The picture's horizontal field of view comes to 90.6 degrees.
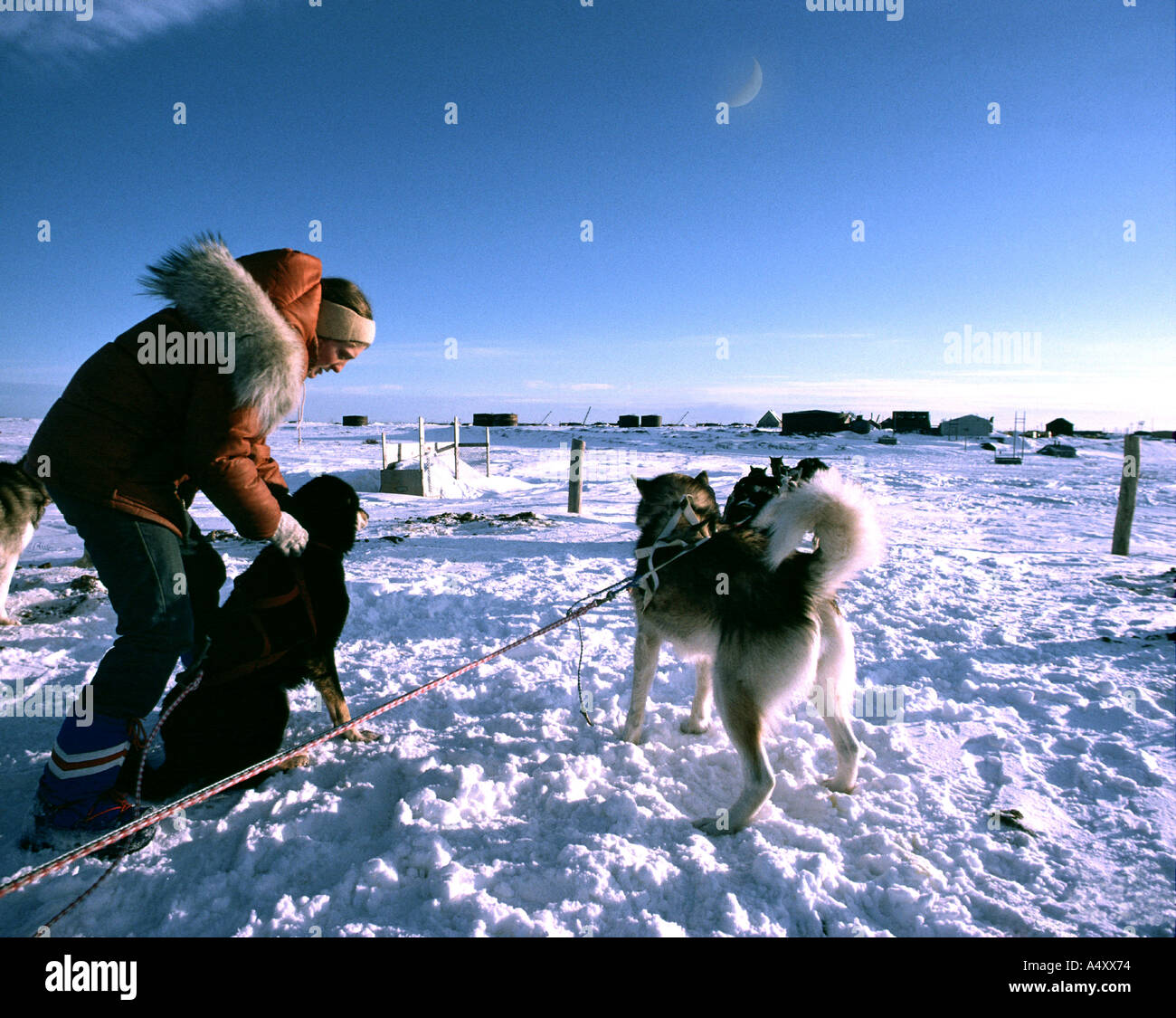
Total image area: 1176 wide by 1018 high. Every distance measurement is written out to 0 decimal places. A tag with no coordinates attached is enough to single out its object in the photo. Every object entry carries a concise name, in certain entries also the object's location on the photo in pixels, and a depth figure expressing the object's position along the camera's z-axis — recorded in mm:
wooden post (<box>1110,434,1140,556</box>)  7523
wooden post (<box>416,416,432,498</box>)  13361
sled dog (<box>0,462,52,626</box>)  4621
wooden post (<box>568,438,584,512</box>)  10250
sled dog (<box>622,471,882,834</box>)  2314
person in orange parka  1861
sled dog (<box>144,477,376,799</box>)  2297
